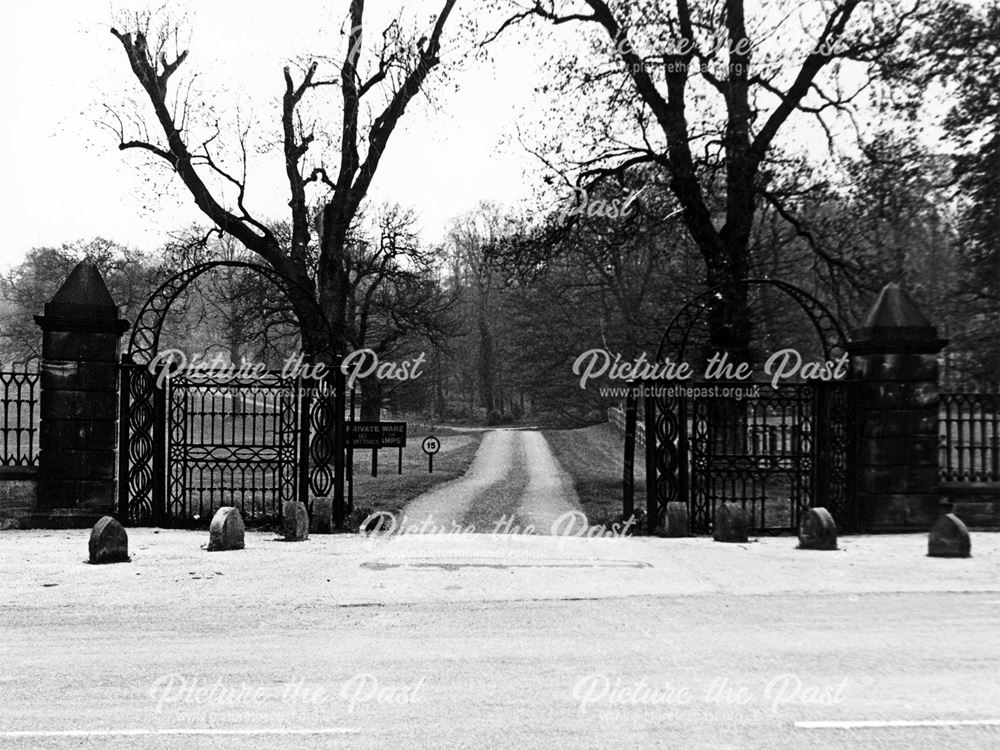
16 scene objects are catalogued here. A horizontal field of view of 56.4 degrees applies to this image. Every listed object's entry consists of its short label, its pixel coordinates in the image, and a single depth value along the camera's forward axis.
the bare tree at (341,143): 25.34
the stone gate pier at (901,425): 13.71
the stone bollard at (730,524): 13.25
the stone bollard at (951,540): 11.83
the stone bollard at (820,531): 12.50
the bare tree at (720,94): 21.52
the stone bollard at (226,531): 12.03
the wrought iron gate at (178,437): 13.77
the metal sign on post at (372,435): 17.69
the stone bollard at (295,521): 12.91
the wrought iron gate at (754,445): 13.93
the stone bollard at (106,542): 11.01
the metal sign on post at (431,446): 27.55
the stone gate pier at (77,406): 13.40
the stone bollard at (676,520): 13.68
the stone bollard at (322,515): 13.89
